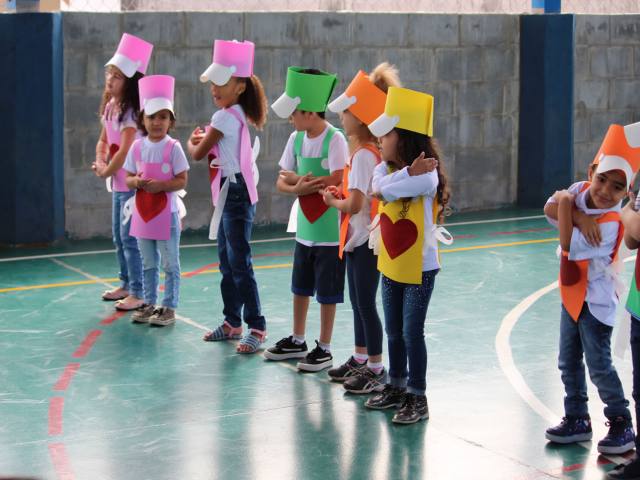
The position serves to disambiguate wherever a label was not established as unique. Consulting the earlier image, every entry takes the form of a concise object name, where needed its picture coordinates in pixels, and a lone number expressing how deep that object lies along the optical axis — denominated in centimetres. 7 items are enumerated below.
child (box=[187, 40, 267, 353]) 1120
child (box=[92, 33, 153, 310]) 1282
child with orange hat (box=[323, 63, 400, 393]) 970
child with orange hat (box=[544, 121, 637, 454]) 819
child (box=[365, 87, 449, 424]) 895
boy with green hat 1039
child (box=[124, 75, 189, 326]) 1218
